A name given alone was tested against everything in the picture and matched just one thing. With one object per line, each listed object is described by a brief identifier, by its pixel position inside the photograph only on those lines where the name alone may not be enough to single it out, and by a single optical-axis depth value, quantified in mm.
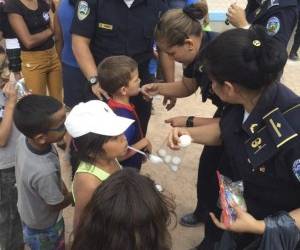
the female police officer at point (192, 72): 2369
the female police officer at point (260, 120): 1665
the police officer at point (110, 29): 2770
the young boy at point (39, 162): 2010
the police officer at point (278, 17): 2590
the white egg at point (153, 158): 2590
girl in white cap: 1883
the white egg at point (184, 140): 2080
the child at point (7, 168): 2234
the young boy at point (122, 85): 2461
